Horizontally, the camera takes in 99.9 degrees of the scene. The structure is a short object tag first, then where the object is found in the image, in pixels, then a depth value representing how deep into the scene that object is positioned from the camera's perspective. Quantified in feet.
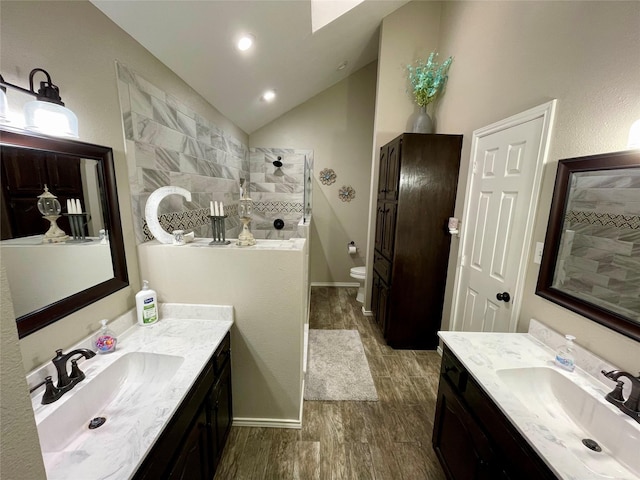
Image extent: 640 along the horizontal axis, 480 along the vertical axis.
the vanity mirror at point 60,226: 3.17
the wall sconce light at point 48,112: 3.20
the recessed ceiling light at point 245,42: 6.52
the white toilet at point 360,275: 12.75
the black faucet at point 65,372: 3.34
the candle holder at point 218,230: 5.61
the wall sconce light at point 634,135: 3.44
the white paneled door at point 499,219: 5.48
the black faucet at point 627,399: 3.16
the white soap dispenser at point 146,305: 5.14
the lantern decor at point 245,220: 5.59
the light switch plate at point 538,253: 5.19
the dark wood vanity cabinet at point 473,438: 3.17
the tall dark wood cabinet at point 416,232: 8.32
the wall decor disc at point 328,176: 14.39
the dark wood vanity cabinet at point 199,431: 3.15
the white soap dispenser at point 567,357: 4.12
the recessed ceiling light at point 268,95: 10.33
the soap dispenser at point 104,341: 4.21
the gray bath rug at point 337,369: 7.47
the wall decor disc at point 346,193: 14.53
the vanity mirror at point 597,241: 3.60
